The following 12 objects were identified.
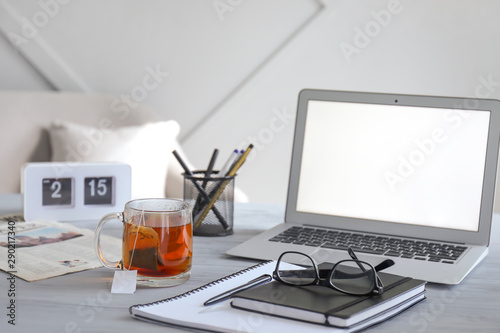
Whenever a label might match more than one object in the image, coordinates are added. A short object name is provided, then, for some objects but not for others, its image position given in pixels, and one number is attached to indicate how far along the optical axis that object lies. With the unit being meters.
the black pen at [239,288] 1.57
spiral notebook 1.52
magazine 1.70
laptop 1.82
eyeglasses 1.57
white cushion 2.71
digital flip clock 1.93
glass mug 1.64
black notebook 1.52
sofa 2.72
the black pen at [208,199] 1.90
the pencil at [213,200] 1.89
